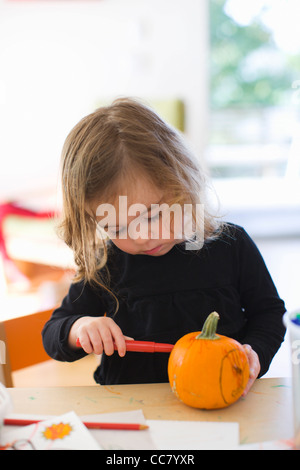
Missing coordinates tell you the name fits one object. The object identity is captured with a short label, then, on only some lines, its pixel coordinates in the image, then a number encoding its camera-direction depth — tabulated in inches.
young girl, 25.3
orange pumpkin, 19.4
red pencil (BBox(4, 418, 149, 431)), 18.5
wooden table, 18.7
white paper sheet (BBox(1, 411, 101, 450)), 17.7
